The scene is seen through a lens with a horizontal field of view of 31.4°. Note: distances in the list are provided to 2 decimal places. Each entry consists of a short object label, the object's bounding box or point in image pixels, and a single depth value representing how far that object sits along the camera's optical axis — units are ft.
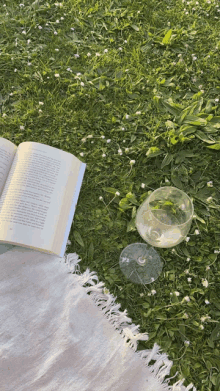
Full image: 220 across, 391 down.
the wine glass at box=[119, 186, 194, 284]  2.09
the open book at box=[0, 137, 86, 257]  2.30
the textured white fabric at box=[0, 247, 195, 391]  2.21
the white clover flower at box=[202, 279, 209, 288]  2.49
